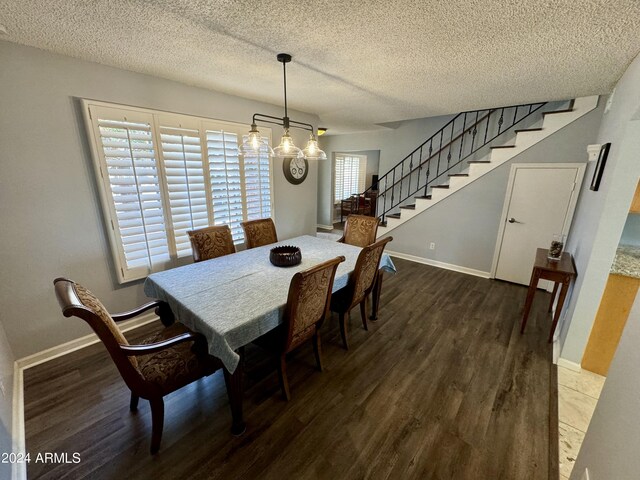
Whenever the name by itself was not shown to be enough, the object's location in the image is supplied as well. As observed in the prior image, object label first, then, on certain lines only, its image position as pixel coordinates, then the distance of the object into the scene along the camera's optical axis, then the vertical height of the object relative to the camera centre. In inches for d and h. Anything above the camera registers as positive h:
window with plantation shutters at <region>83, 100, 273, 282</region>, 90.0 -1.4
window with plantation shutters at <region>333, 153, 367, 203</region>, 308.3 +1.9
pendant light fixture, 84.5 +9.8
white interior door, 130.6 -17.7
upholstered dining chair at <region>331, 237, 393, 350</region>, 86.9 -37.2
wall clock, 151.3 +3.8
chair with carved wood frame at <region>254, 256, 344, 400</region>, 63.9 -36.2
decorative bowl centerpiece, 92.1 -29.0
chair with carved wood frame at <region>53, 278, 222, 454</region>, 47.8 -42.5
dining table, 58.3 -32.3
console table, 92.9 -34.5
